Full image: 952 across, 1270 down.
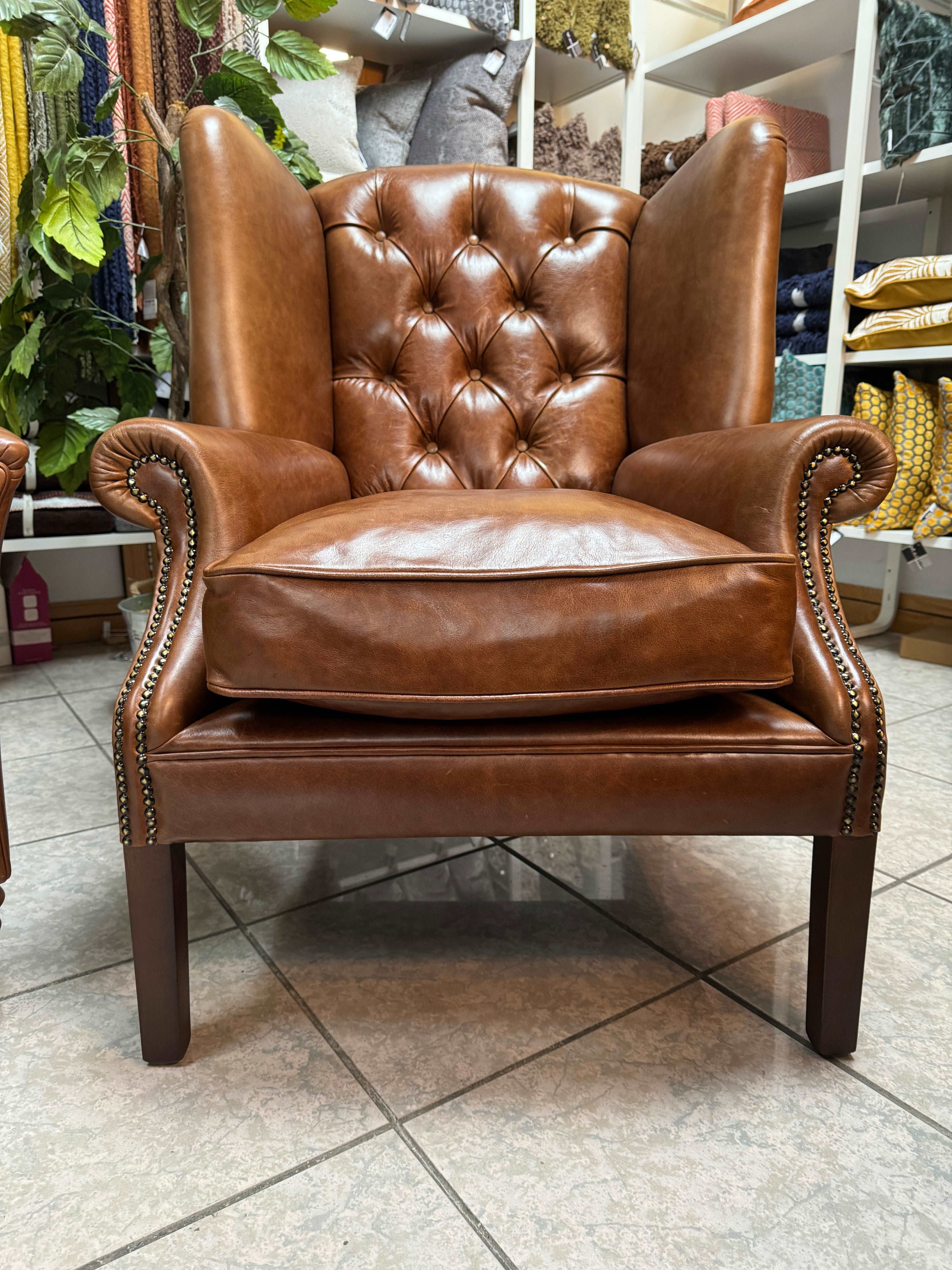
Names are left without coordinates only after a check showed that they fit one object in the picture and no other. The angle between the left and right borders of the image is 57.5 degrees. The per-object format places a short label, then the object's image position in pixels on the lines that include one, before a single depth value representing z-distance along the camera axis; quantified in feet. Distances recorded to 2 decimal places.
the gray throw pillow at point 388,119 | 7.50
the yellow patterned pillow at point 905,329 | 6.63
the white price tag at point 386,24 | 7.20
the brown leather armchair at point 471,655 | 2.41
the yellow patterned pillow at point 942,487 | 6.70
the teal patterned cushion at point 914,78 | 6.49
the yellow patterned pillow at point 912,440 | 6.91
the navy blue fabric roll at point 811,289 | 7.43
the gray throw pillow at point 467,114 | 7.40
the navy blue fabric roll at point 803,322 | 7.52
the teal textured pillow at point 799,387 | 7.54
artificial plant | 5.00
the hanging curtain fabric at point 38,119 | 6.07
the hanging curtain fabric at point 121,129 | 6.11
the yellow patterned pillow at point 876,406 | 7.14
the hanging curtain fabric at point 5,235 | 6.10
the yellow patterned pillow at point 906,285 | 6.61
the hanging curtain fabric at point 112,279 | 6.44
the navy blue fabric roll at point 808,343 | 7.54
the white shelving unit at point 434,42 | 7.29
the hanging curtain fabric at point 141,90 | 6.23
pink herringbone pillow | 8.01
